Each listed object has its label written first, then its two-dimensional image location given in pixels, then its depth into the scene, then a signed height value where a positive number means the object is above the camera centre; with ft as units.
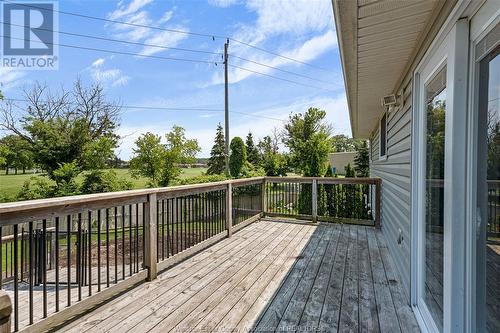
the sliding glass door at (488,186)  3.73 -0.28
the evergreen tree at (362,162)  60.29 +0.97
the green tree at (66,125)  39.45 +6.44
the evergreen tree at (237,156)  50.39 +1.80
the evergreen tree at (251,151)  85.62 +4.70
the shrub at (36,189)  35.04 -3.11
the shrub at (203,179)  33.91 -1.68
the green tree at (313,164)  20.40 +0.24
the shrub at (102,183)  36.27 -2.34
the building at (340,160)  94.94 +2.20
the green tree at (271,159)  62.39 +1.78
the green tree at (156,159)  38.34 +0.89
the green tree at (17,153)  39.47 +1.70
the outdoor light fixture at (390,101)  11.41 +2.81
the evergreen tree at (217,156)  79.15 +2.85
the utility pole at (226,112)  44.45 +8.64
